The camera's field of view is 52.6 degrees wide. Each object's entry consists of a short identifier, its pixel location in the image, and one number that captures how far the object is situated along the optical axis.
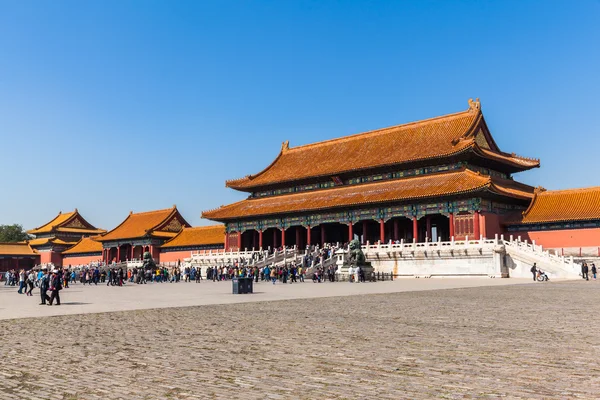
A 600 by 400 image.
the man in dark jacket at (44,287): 21.27
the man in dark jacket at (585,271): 35.50
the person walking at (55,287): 21.20
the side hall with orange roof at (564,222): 43.56
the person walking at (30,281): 28.64
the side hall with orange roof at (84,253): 83.38
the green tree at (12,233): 130.56
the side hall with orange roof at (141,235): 74.88
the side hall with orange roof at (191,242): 69.12
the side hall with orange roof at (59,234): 88.31
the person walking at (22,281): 30.85
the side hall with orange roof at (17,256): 84.12
